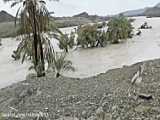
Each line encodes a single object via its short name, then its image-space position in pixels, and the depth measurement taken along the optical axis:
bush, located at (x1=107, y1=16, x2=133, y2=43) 48.50
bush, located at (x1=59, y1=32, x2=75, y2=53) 46.66
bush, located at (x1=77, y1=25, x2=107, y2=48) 45.28
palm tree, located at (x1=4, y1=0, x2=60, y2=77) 22.12
